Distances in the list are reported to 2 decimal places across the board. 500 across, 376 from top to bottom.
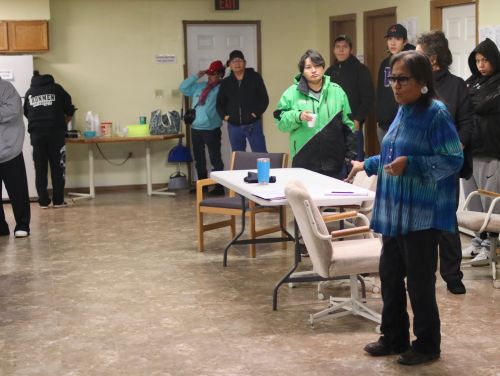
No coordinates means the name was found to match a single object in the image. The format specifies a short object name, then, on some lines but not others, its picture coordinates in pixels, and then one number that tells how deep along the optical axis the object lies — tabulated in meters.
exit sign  10.77
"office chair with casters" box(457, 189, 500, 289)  5.64
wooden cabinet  9.75
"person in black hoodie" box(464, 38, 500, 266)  6.04
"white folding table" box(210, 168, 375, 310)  5.06
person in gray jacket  7.48
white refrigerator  9.66
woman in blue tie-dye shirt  3.93
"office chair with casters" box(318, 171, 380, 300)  5.28
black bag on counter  10.33
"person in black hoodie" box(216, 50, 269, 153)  9.55
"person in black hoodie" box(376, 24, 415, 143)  7.75
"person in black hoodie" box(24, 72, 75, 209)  9.34
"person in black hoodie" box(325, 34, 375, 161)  8.73
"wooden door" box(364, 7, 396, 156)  9.60
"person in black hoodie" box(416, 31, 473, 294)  5.16
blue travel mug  5.69
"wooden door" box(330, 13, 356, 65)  10.16
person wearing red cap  10.08
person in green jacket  6.16
